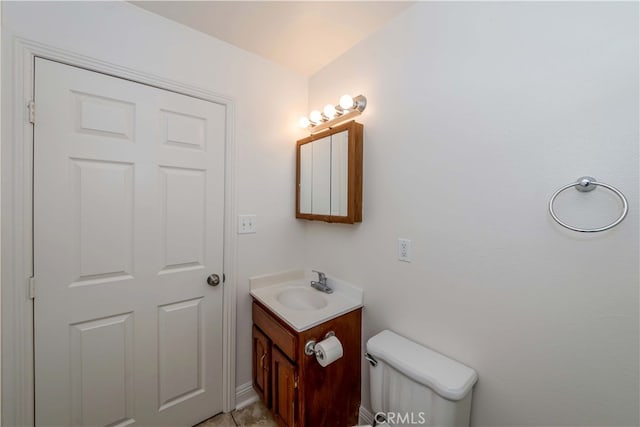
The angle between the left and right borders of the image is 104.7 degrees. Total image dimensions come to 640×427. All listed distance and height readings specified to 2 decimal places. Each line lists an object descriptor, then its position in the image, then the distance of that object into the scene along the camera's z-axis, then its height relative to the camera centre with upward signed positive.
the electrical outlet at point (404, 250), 1.24 -0.18
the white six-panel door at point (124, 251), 1.09 -0.20
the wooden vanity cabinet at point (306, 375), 1.21 -0.86
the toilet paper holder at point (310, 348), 1.18 -0.65
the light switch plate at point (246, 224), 1.59 -0.08
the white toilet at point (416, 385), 0.93 -0.70
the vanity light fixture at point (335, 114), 1.41 +0.61
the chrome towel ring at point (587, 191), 0.70 +0.06
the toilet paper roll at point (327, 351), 1.14 -0.65
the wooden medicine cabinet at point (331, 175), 1.39 +0.23
